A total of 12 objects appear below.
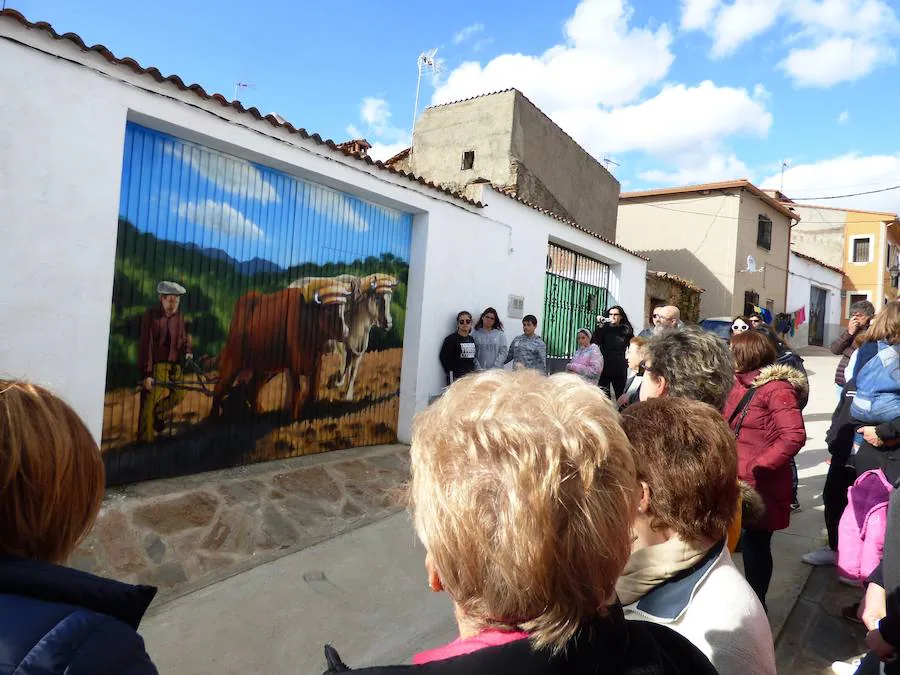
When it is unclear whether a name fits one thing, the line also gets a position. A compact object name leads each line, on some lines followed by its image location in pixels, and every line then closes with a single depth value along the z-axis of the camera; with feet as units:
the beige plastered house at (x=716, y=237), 58.18
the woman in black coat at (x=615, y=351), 25.32
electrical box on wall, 26.23
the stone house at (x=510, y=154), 39.73
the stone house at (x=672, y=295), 43.46
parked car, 46.53
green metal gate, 30.07
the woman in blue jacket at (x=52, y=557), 3.01
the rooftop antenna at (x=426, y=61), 42.27
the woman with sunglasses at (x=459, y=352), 22.29
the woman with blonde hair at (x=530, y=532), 2.71
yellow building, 85.20
